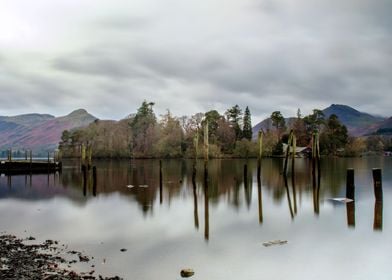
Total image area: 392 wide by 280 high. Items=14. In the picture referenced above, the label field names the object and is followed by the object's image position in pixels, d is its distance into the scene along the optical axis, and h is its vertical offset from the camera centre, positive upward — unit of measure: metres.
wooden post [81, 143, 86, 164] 60.92 +0.28
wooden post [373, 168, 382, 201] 26.92 -2.25
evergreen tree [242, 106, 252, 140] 151.75 +10.33
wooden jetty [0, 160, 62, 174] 75.06 -1.82
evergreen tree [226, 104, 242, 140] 153.98 +15.18
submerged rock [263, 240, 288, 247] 19.17 -4.28
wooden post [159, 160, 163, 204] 35.09 -3.78
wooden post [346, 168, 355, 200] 29.28 -2.49
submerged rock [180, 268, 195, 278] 14.46 -4.24
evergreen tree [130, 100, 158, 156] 143.75 +7.73
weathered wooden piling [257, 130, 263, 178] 47.23 -0.03
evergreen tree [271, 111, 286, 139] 162.88 +13.17
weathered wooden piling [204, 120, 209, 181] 42.46 +0.17
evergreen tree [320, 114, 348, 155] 144.00 +6.00
